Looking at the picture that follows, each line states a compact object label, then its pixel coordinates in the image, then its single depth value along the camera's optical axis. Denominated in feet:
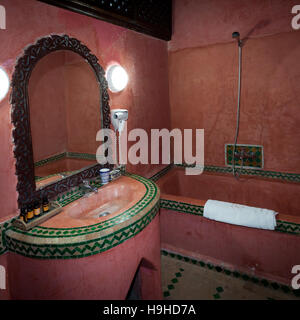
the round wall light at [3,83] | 4.28
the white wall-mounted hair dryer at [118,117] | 6.89
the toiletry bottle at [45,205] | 4.80
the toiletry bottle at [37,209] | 4.63
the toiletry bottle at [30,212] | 4.53
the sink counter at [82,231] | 4.09
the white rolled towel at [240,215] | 6.70
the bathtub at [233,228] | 6.80
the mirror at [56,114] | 4.69
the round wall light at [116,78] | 6.85
